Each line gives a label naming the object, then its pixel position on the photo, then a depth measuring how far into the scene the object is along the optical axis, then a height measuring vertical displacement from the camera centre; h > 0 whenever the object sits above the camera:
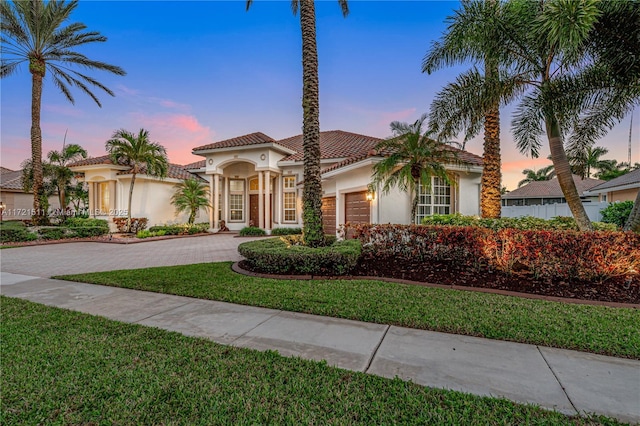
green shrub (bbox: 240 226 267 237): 17.48 -1.10
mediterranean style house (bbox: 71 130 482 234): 12.93 +1.87
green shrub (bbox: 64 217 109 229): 18.19 -0.60
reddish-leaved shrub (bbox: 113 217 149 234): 18.19 -0.62
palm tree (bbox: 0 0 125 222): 14.99 +9.46
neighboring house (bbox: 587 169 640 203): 16.90 +1.81
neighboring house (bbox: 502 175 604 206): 33.28 +2.80
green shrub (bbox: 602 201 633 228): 14.64 +0.22
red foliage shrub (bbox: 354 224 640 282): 5.75 -0.79
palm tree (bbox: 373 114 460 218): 8.89 +1.89
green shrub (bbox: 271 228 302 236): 17.48 -1.03
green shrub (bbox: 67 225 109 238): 15.73 -1.03
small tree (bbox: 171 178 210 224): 18.86 +1.10
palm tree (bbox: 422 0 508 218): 7.34 +4.52
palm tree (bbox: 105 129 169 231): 16.09 +3.71
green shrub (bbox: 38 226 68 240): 14.77 -1.03
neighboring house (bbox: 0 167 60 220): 23.25 +1.19
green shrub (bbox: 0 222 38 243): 13.69 -1.06
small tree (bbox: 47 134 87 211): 19.89 +3.69
